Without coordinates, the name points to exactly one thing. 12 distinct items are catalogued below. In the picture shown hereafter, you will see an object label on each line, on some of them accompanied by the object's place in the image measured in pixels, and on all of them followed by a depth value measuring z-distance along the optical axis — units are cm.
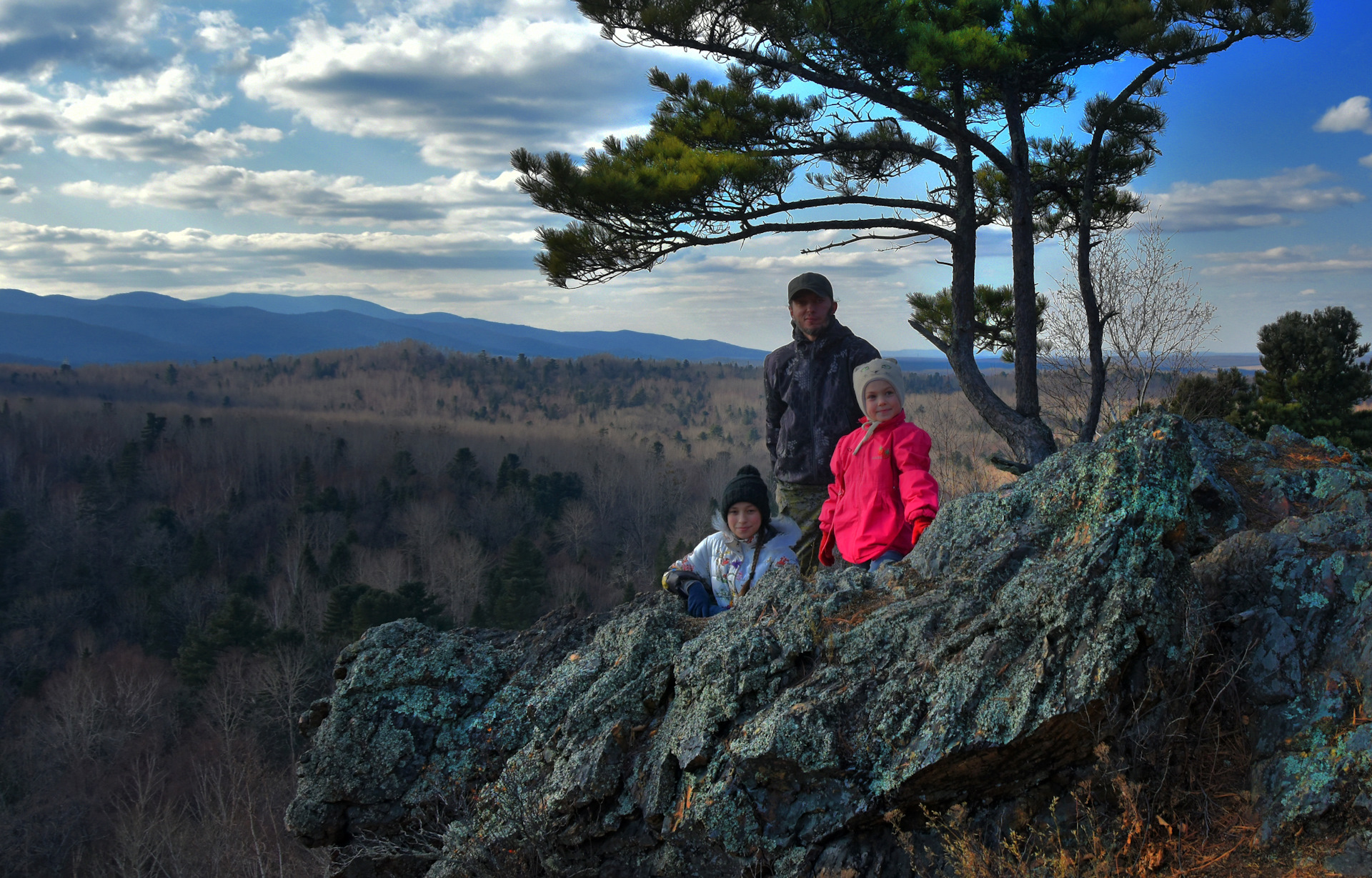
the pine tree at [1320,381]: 1672
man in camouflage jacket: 526
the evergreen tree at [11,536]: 4675
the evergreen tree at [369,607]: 2845
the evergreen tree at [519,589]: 3253
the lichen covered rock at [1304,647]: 275
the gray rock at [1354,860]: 258
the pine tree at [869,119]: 750
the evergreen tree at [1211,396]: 1455
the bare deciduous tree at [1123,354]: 1617
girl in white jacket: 445
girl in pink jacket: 403
